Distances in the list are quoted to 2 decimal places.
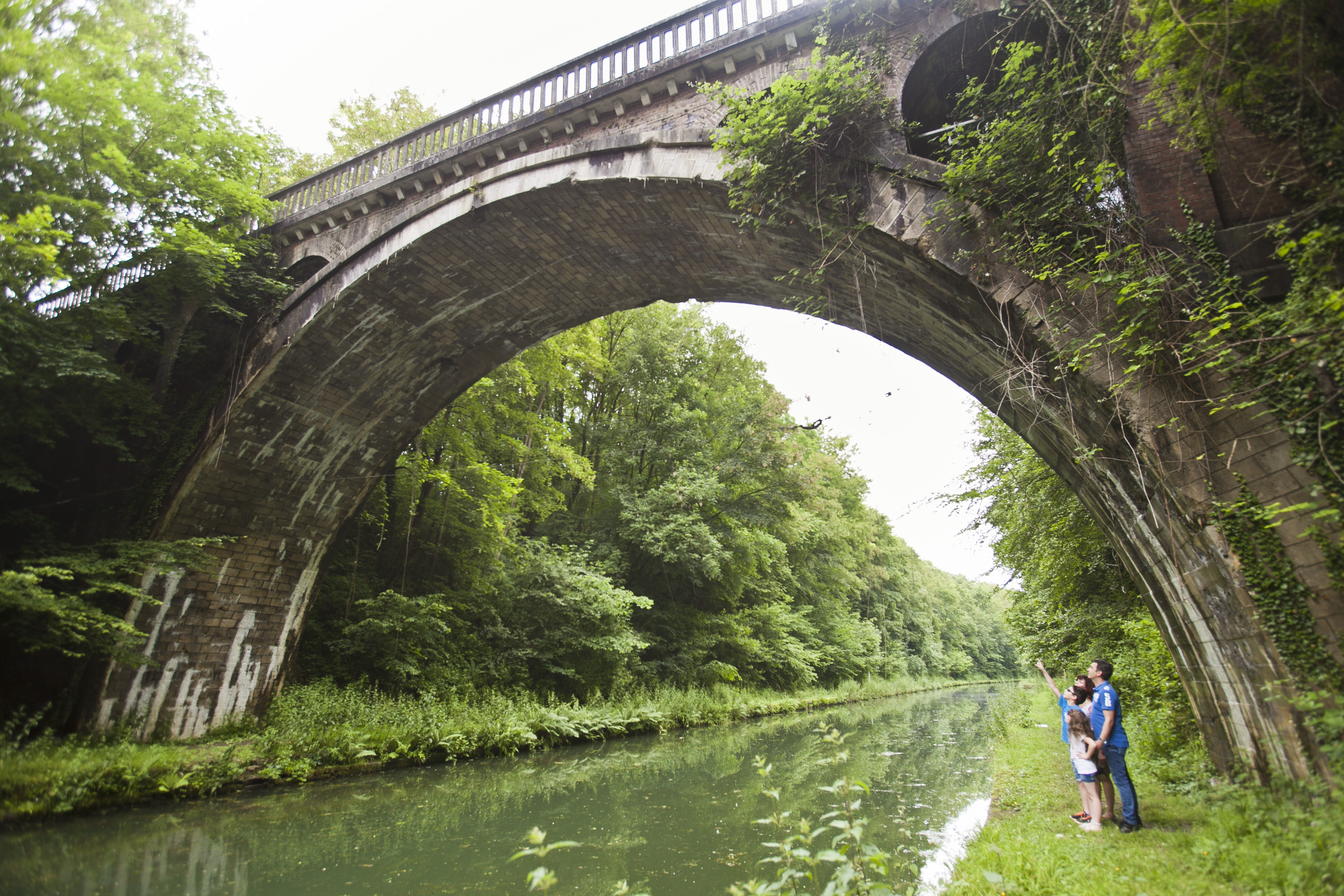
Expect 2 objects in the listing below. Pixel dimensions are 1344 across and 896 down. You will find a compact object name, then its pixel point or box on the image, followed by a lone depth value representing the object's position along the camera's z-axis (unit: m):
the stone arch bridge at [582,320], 3.75
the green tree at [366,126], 15.10
